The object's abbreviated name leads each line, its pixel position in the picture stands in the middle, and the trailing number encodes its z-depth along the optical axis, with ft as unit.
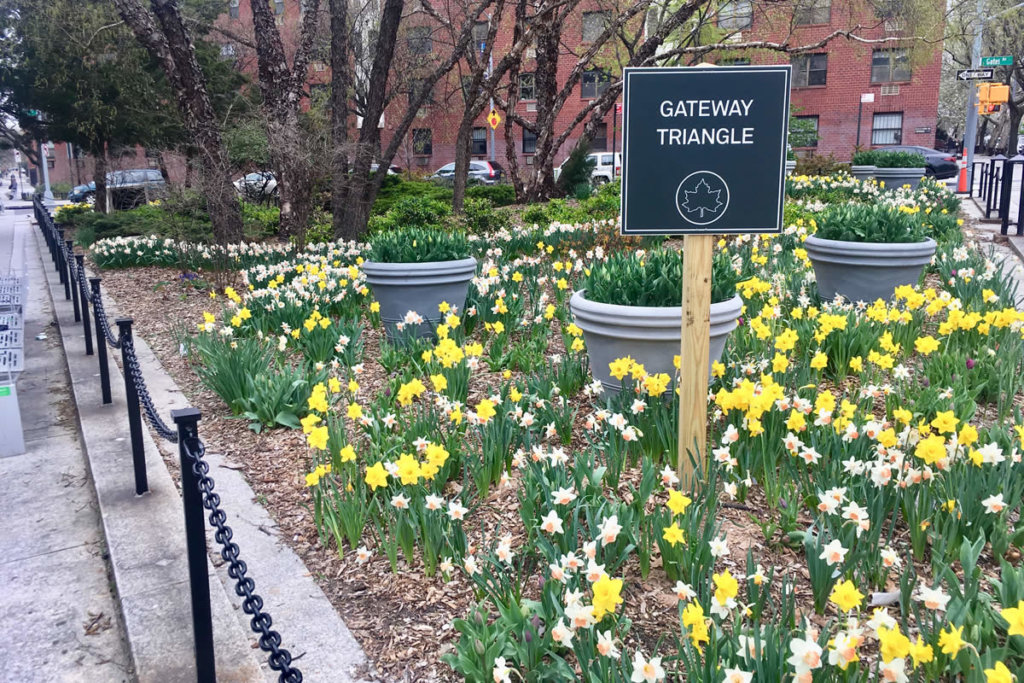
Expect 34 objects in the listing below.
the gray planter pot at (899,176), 57.57
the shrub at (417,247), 22.63
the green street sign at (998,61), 64.13
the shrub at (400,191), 66.95
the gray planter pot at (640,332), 14.71
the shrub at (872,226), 22.11
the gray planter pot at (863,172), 59.27
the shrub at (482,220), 42.16
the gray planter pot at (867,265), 21.58
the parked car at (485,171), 118.83
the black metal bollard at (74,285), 29.07
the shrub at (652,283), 15.55
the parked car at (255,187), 66.18
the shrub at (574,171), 62.95
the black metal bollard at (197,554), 8.09
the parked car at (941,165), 113.50
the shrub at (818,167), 67.87
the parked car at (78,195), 117.94
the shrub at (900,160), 58.49
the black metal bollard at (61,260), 34.37
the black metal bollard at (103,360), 18.48
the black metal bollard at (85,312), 22.86
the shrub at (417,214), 40.24
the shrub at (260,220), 40.78
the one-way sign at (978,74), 63.77
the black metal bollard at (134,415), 13.67
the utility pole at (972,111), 69.78
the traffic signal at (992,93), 72.54
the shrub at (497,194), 68.69
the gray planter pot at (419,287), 21.90
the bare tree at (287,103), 38.55
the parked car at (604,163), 111.02
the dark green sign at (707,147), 11.23
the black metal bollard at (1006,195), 40.22
